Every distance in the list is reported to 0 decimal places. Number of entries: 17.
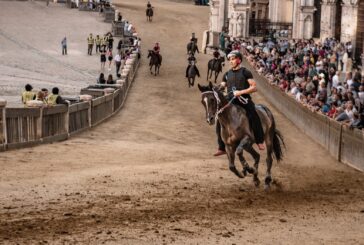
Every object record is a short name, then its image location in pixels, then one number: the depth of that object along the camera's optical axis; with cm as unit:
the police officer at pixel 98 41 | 5825
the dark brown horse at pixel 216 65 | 4429
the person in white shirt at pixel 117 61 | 4916
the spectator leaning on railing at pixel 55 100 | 2377
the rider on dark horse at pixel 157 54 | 4758
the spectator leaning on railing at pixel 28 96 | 2406
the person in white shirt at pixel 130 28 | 6500
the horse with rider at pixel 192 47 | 5455
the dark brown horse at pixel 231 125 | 1646
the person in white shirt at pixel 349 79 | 3161
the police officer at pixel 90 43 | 5771
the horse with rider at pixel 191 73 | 4306
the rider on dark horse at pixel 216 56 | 4441
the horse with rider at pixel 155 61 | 4734
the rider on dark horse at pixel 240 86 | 1693
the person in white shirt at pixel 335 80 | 3339
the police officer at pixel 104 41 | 5761
